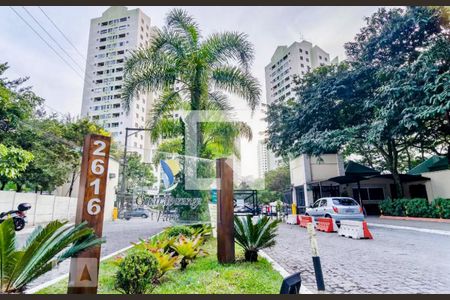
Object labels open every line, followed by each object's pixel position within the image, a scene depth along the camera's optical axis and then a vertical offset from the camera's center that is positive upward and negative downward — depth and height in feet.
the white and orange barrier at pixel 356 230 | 29.27 -3.15
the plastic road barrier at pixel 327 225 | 36.87 -3.14
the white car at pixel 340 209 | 39.00 -0.99
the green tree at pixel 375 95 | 42.68 +21.73
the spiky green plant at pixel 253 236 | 18.24 -2.22
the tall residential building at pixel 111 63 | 164.35 +96.92
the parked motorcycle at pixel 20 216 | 35.93 -0.93
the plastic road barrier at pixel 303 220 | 42.98 -2.87
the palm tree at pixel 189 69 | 29.40 +15.59
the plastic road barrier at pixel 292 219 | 50.49 -3.06
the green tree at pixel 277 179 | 136.56 +13.34
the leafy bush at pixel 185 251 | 16.51 -2.84
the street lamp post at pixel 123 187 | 36.62 +3.20
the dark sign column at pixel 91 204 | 10.37 +0.16
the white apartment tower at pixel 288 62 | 209.67 +115.95
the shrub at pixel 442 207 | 42.06 -1.08
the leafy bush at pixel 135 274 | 11.81 -3.06
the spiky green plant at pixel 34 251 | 9.43 -1.56
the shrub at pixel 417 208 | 46.29 -1.27
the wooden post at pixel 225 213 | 17.24 -0.54
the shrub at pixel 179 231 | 22.52 -2.23
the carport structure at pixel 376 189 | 66.18 +3.42
